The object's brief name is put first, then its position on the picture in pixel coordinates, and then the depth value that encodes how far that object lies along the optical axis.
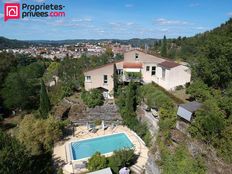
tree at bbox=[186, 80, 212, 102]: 17.44
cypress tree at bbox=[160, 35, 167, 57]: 63.72
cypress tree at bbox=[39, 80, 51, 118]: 26.36
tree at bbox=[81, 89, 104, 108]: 28.12
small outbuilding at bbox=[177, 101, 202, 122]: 14.99
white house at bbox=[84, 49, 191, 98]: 30.58
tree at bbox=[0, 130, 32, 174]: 11.18
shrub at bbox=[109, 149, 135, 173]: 16.33
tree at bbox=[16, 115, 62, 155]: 18.59
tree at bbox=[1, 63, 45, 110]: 33.66
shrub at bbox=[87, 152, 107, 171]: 16.16
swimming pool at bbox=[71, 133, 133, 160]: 19.59
